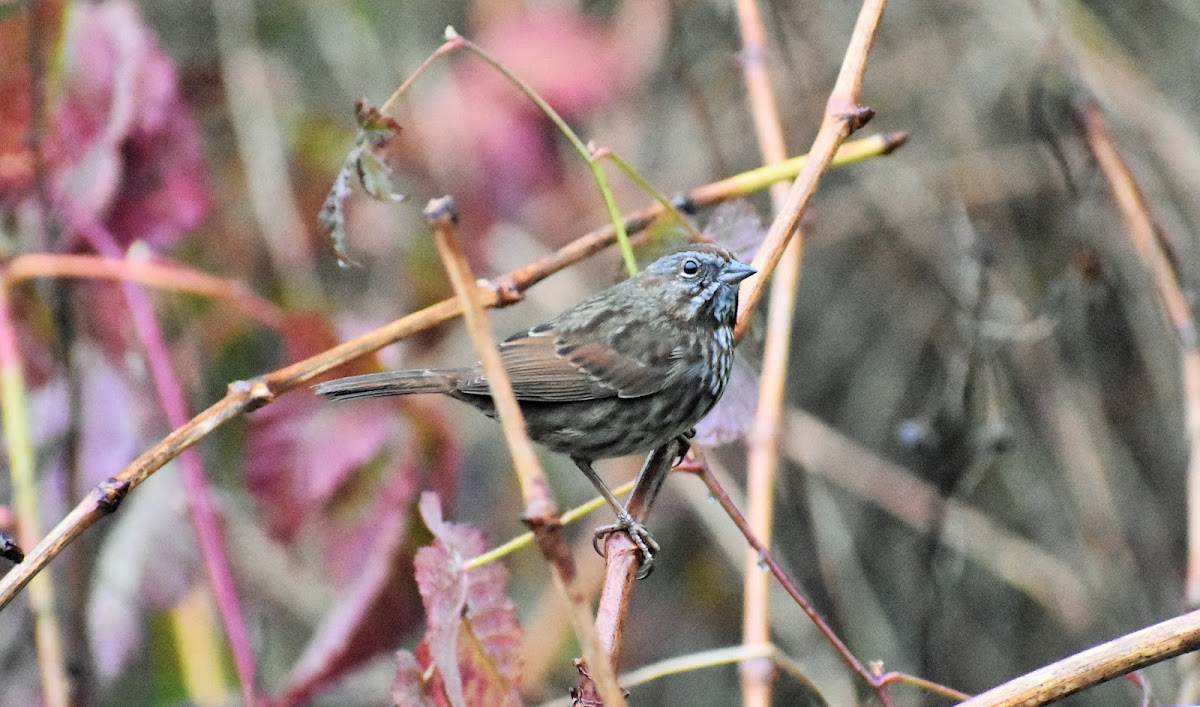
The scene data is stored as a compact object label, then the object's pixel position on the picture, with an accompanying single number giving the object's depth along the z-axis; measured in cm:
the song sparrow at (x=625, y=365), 614
